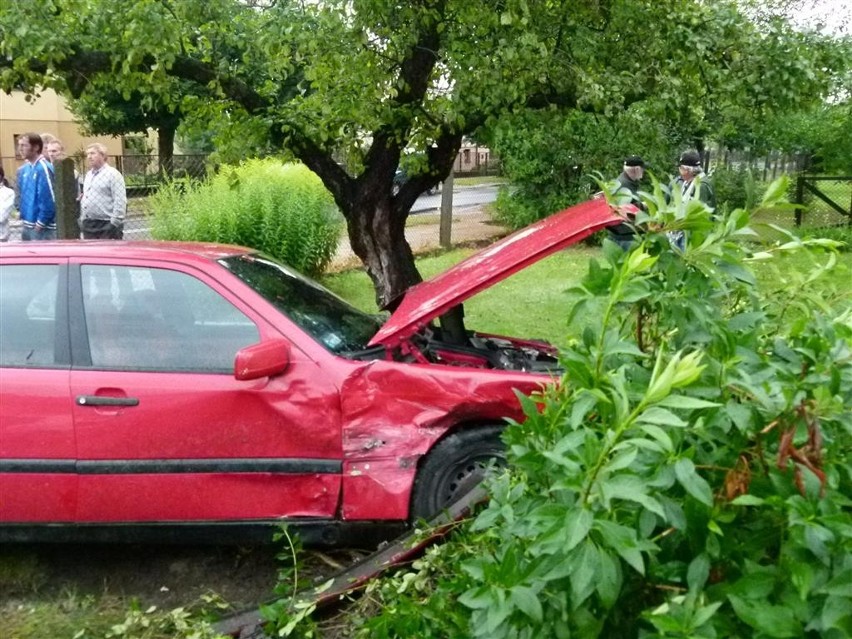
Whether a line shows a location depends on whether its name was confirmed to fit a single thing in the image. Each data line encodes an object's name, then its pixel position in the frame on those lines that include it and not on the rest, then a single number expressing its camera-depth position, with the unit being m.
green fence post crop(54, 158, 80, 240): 8.77
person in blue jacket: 9.77
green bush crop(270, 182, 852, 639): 1.63
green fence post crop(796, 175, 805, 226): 18.16
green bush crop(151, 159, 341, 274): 10.69
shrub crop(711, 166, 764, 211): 18.54
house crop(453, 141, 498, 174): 49.74
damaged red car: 4.05
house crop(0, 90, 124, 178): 35.62
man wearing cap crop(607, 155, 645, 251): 8.56
